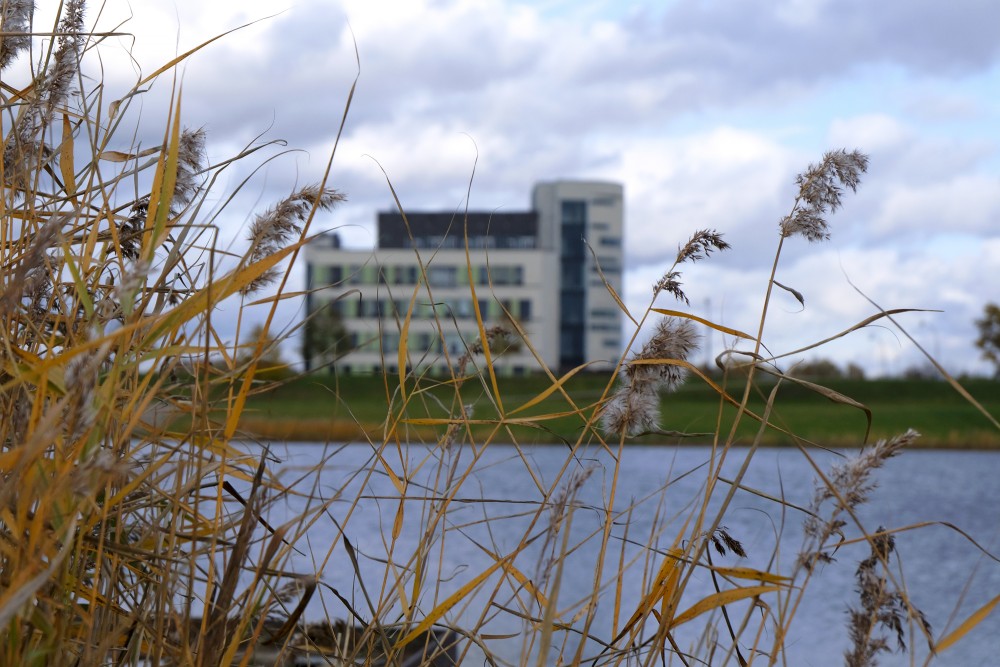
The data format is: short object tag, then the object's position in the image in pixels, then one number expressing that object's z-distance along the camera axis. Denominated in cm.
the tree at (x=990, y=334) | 4769
